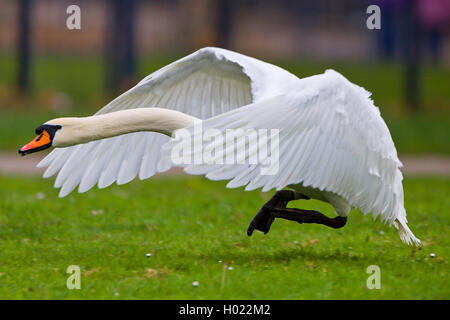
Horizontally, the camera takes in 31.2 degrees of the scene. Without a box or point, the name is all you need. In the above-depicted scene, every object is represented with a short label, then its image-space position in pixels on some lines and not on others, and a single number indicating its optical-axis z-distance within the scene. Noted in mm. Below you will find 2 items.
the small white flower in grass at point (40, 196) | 8622
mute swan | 4875
